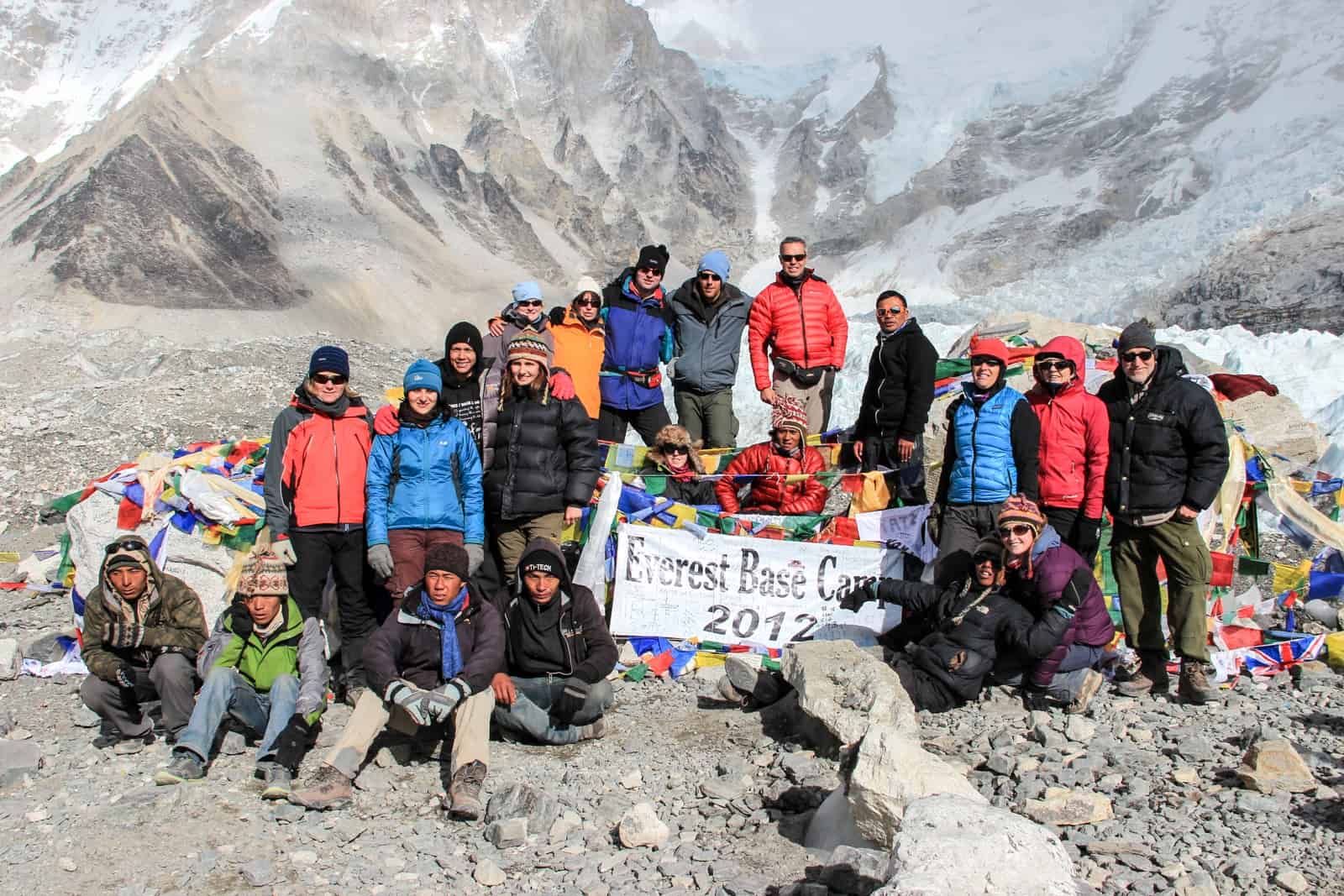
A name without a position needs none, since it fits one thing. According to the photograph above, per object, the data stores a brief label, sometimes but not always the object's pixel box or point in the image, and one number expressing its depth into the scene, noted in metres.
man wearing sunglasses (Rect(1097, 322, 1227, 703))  5.33
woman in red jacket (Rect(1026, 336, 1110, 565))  5.51
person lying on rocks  5.09
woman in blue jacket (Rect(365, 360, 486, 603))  5.50
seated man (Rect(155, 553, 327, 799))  4.89
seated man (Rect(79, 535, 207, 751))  5.14
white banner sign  6.34
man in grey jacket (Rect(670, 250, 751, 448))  7.21
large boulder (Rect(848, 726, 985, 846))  3.71
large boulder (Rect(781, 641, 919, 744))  4.66
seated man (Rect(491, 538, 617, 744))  5.13
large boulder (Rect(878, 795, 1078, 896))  2.94
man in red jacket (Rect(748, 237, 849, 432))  7.16
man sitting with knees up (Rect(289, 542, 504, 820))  4.59
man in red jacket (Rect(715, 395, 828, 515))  6.67
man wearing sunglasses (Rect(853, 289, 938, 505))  6.57
